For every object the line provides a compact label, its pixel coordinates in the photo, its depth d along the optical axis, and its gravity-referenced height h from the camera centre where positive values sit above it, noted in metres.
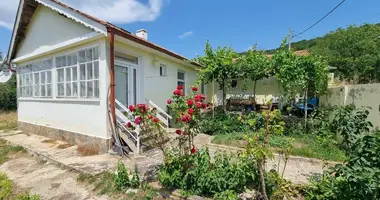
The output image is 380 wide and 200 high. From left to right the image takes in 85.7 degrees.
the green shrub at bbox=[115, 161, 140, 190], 4.19 -1.80
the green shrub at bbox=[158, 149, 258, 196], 3.53 -1.47
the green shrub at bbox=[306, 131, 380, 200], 2.35 -0.94
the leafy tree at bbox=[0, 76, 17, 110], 19.06 -0.44
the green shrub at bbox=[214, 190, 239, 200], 3.21 -1.64
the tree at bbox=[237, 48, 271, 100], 8.60 +1.17
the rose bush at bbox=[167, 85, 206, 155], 3.70 -0.38
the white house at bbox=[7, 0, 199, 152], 6.61 +0.85
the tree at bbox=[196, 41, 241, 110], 8.92 +1.20
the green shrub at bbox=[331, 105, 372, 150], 3.46 -0.54
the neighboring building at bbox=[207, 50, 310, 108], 14.86 +0.18
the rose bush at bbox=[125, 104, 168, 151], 4.01 -0.48
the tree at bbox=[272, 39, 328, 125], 7.80 +0.82
